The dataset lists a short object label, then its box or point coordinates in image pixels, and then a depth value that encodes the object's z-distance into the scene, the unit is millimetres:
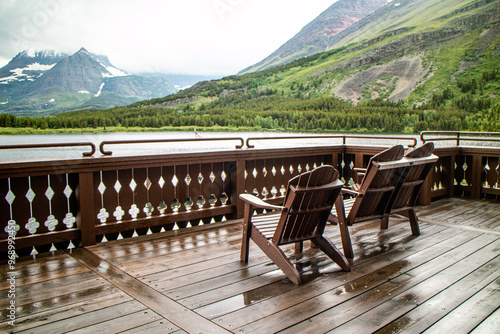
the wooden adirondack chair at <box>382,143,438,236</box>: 3373
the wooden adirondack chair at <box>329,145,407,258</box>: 3010
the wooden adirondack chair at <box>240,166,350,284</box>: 2407
